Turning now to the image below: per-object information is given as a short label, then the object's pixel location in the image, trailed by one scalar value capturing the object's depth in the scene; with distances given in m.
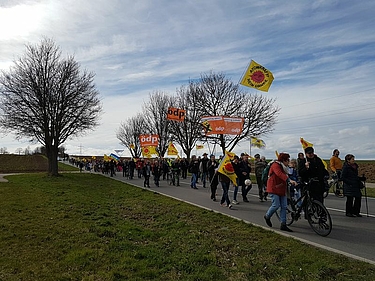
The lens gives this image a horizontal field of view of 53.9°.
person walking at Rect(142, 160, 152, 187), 21.39
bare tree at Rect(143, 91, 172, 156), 48.28
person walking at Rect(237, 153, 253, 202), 13.24
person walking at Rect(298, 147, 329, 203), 8.65
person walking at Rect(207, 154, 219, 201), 18.50
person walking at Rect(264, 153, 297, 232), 7.86
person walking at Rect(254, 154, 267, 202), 13.61
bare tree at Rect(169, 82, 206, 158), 38.81
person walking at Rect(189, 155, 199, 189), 19.98
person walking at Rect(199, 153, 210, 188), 20.17
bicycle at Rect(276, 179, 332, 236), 7.39
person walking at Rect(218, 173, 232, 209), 11.64
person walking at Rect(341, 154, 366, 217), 9.65
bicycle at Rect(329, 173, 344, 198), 15.21
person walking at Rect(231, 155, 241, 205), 12.22
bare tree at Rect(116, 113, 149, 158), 58.53
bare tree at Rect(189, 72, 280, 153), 35.28
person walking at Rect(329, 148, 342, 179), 15.33
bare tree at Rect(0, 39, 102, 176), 28.05
